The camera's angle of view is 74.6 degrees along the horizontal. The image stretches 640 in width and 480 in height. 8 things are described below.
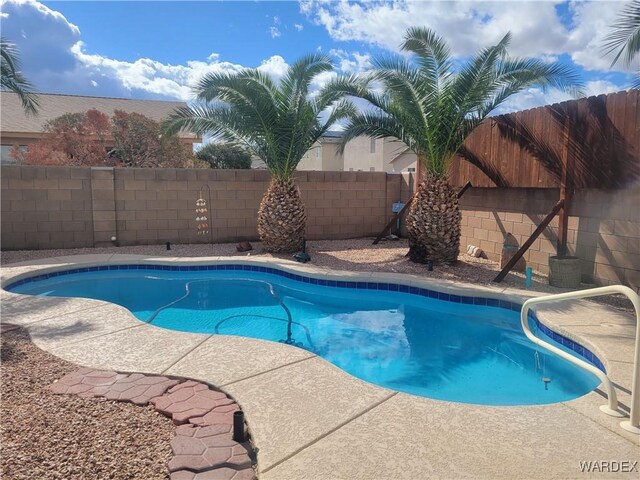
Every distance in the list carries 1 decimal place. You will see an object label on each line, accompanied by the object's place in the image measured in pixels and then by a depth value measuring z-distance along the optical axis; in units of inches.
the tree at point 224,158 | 718.5
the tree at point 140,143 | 658.2
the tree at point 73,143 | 618.2
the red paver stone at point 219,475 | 91.4
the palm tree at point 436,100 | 298.0
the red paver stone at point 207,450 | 95.8
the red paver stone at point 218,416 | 113.7
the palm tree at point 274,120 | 345.7
